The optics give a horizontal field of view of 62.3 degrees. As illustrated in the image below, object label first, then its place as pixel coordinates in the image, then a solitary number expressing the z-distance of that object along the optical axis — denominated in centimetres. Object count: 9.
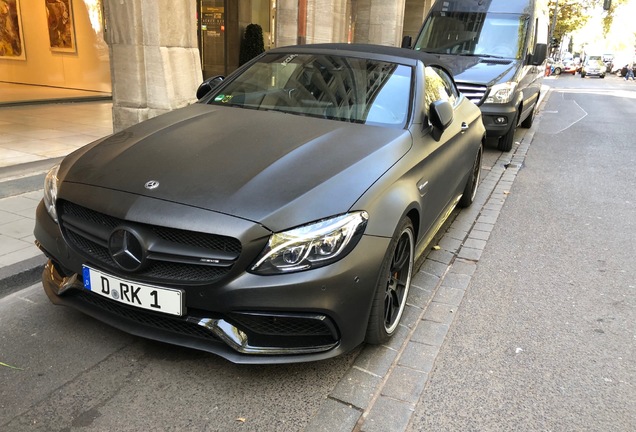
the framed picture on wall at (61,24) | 1369
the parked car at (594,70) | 5177
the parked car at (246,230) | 240
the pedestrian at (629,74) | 4984
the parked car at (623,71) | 5675
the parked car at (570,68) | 5856
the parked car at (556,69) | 4444
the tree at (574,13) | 4675
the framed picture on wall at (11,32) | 1420
